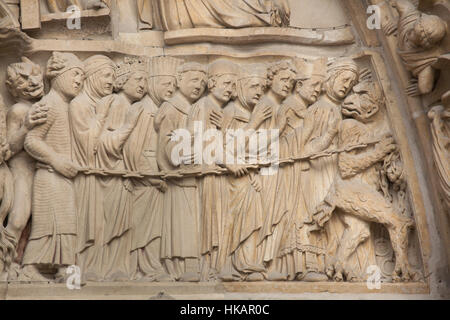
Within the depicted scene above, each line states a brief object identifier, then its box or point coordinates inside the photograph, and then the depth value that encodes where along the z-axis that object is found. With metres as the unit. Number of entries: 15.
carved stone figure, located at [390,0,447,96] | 7.26
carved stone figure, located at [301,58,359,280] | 7.71
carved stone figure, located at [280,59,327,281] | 7.56
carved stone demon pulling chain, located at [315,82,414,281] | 7.57
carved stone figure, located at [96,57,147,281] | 7.50
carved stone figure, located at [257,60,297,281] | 7.62
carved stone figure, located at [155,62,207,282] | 7.52
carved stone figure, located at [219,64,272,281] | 7.55
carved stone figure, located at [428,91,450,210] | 7.35
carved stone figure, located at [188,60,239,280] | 7.58
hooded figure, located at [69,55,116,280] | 7.46
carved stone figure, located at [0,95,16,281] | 7.20
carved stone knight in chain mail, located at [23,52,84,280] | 7.35
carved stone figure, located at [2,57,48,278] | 7.37
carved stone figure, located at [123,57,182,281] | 7.53
